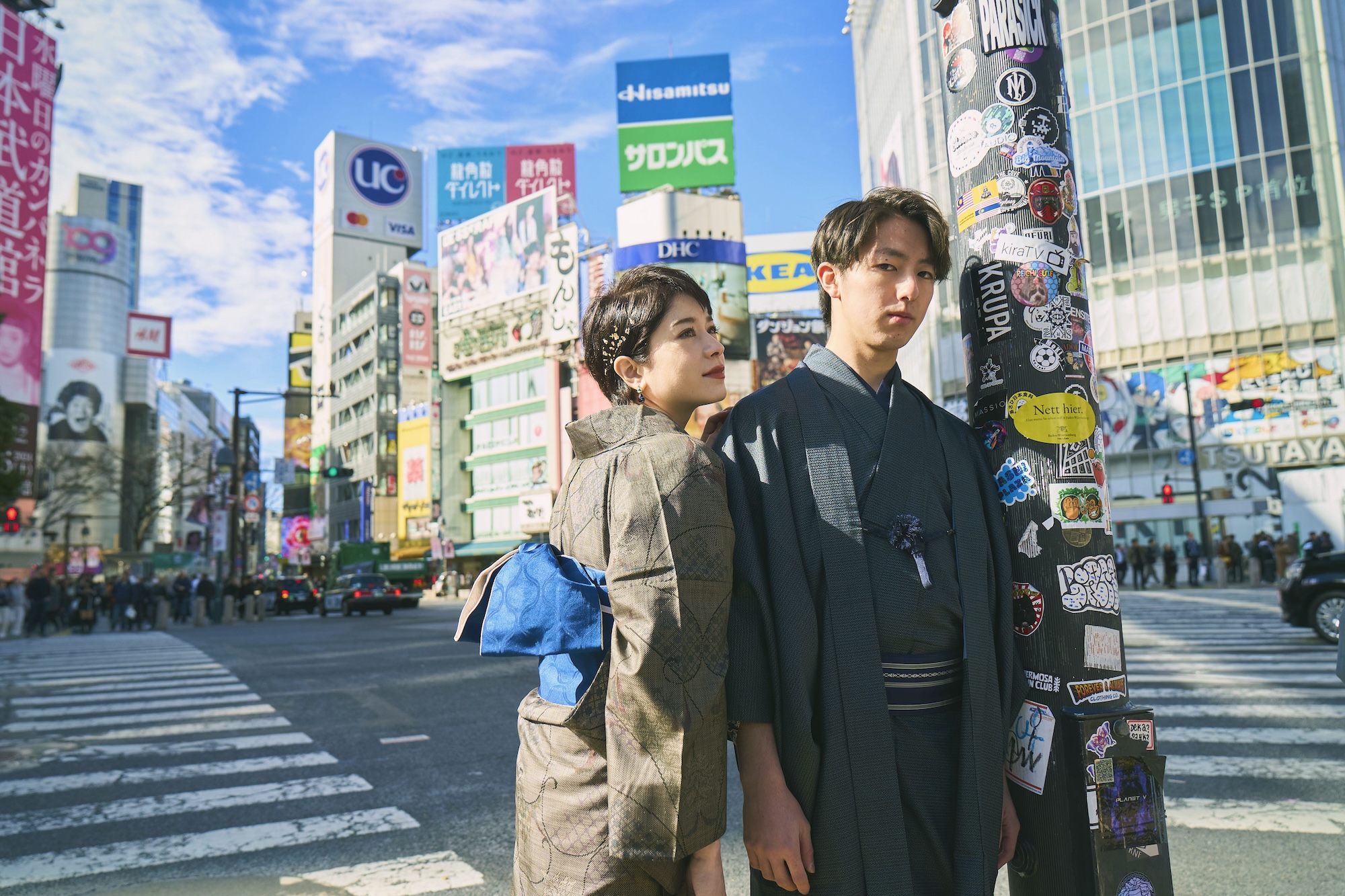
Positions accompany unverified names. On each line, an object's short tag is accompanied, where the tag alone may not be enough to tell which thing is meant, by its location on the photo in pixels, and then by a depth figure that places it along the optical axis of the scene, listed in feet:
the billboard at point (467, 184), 266.98
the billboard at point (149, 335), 193.26
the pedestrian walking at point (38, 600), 80.79
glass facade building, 121.08
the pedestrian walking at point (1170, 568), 90.48
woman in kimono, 5.46
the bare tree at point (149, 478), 159.84
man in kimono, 5.91
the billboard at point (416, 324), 203.92
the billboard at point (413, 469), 195.93
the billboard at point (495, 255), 179.01
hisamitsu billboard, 162.09
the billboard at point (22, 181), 137.69
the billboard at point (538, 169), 254.68
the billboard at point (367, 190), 274.36
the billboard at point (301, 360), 319.47
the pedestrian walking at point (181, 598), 99.96
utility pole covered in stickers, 6.54
